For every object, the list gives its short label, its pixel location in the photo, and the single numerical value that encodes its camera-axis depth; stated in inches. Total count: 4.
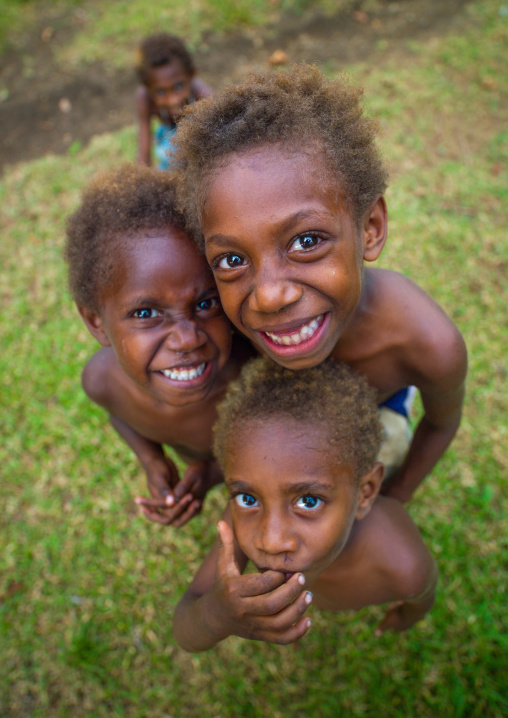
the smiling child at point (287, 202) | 19.8
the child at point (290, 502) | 21.7
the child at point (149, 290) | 23.8
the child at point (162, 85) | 53.1
